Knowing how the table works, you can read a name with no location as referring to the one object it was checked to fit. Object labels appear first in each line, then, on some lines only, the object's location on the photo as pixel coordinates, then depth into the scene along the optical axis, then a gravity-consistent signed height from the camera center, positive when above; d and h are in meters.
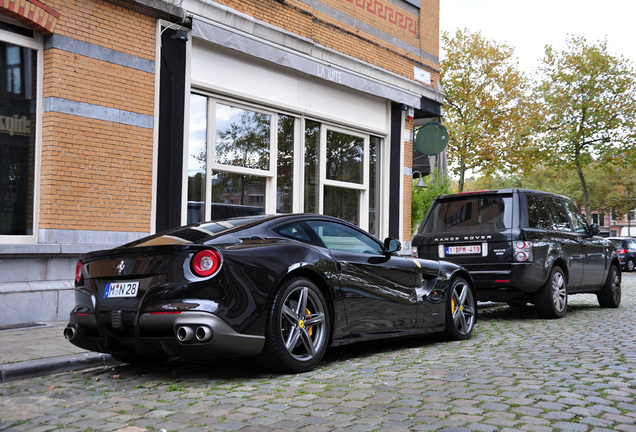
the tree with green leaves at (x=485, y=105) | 33.94 +6.95
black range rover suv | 8.98 -0.11
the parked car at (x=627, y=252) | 27.39 -0.58
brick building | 8.73 +1.96
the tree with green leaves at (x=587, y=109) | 31.08 +6.29
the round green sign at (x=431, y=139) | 16.36 +2.48
